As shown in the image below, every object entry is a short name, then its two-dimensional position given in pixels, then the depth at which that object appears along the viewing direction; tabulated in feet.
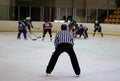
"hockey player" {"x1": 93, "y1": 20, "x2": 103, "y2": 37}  70.35
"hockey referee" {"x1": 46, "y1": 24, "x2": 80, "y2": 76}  22.88
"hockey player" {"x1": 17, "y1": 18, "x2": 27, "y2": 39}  57.93
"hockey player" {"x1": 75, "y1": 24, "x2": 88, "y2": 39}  62.90
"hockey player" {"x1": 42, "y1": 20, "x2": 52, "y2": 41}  55.26
